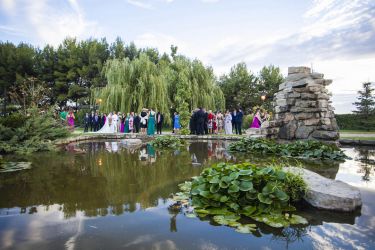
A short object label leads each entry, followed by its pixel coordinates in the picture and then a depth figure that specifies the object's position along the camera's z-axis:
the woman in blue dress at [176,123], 20.00
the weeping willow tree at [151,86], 21.55
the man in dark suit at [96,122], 23.08
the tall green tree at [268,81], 37.97
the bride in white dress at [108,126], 21.08
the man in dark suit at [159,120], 19.48
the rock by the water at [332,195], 3.72
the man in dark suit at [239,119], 18.43
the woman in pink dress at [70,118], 22.20
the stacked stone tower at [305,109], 9.97
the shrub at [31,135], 8.95
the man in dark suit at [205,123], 17.92
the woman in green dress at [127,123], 20.49
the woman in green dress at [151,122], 18.06
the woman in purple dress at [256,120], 17.27
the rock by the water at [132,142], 12.28
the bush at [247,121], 22.84
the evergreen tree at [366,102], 24.81
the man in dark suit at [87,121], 23.53
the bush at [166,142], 11.52
